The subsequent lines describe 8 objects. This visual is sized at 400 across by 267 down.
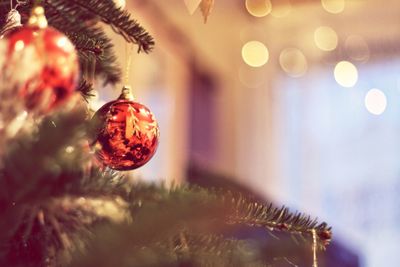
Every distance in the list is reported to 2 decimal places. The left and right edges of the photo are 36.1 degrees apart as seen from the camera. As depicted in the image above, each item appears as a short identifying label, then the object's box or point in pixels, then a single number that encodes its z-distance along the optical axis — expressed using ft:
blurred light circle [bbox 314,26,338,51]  10.52
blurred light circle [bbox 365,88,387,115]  10.22
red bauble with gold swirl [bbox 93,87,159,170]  1.78
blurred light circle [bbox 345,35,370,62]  10.34
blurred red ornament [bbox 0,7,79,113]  1.26
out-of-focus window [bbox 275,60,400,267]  9.94
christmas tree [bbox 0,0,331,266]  1.05
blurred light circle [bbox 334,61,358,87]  10.41
